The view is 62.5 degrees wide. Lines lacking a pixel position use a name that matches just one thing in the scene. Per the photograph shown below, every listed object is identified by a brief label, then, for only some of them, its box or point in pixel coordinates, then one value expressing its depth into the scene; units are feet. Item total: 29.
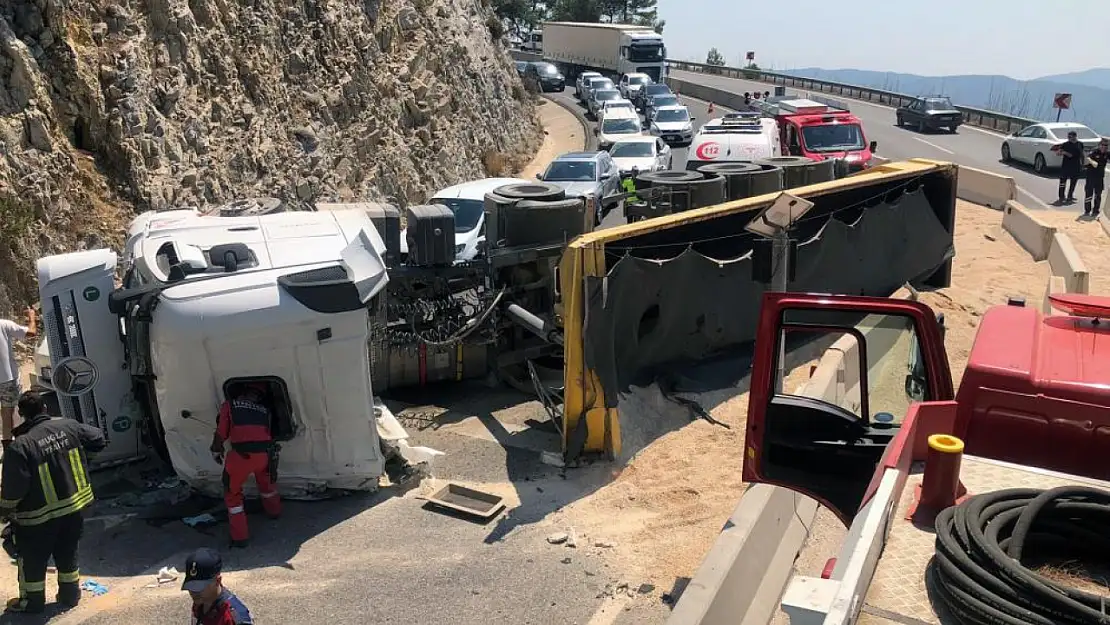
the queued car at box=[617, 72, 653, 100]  147.61
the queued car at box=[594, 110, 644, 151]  100.34
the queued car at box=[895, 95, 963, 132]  117.08
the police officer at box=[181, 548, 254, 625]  13.99
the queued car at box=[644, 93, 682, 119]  129.18
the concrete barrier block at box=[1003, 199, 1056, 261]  53.67
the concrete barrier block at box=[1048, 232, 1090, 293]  42.55
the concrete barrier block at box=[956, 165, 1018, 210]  69.32
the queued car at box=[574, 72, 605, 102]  148.87
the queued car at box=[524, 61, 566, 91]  170.97
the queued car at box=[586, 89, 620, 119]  134.21
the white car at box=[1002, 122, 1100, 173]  85.51
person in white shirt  25.98
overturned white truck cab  21.95
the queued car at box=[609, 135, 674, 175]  76.72
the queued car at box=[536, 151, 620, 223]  60.08
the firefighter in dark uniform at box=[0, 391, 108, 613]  18.45
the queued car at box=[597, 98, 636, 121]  111.18
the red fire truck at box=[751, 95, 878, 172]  69.82
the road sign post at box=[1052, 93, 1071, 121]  108.58
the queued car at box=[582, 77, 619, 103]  141.08
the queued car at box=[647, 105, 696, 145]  110.32
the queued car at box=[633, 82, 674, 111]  138.51
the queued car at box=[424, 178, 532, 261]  43.21
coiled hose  9.02
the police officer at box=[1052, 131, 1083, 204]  68.90
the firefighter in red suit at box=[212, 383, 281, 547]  21.66
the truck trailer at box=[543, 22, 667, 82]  166.09
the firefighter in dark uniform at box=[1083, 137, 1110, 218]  64.08
